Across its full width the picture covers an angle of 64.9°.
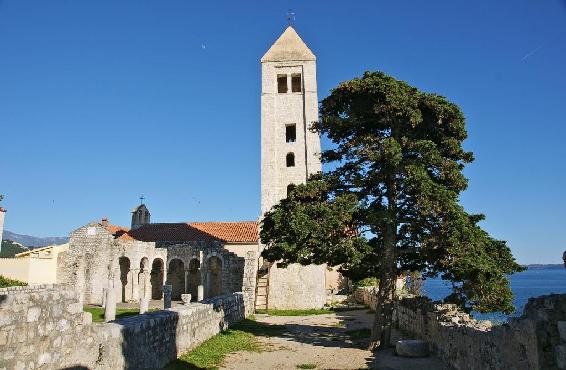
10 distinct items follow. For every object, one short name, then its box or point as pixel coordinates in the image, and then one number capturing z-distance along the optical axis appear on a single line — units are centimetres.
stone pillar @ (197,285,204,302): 2192
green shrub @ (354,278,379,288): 3424
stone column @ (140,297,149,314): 1656
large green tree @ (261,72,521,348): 1286
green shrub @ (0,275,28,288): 2508
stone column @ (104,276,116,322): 1265
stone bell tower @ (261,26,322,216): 3034
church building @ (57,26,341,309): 2867
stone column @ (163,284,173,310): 1769
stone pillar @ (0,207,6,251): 3204
